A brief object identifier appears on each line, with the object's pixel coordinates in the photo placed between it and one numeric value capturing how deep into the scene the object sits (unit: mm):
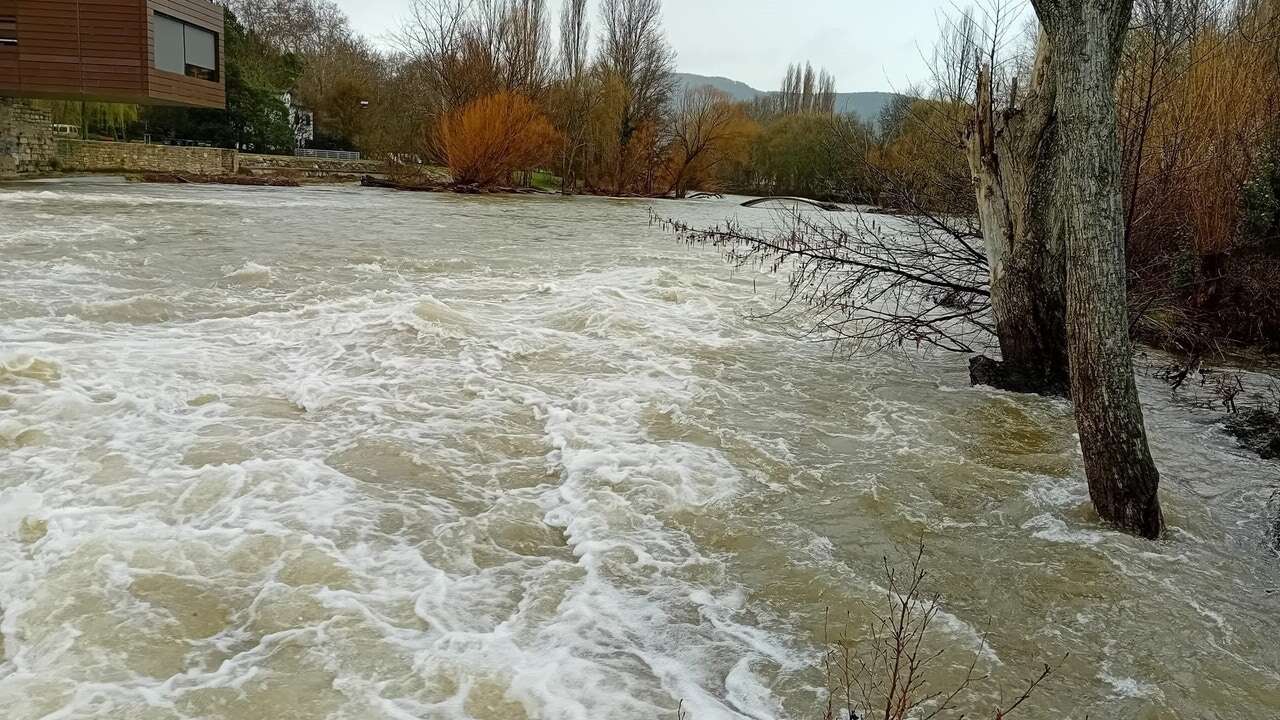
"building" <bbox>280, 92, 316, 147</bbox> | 49344
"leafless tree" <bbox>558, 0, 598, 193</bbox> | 42188
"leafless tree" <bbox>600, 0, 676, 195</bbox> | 46625
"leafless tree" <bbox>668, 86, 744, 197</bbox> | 43562
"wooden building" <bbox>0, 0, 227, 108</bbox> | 25641
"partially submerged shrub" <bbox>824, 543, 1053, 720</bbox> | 3203
